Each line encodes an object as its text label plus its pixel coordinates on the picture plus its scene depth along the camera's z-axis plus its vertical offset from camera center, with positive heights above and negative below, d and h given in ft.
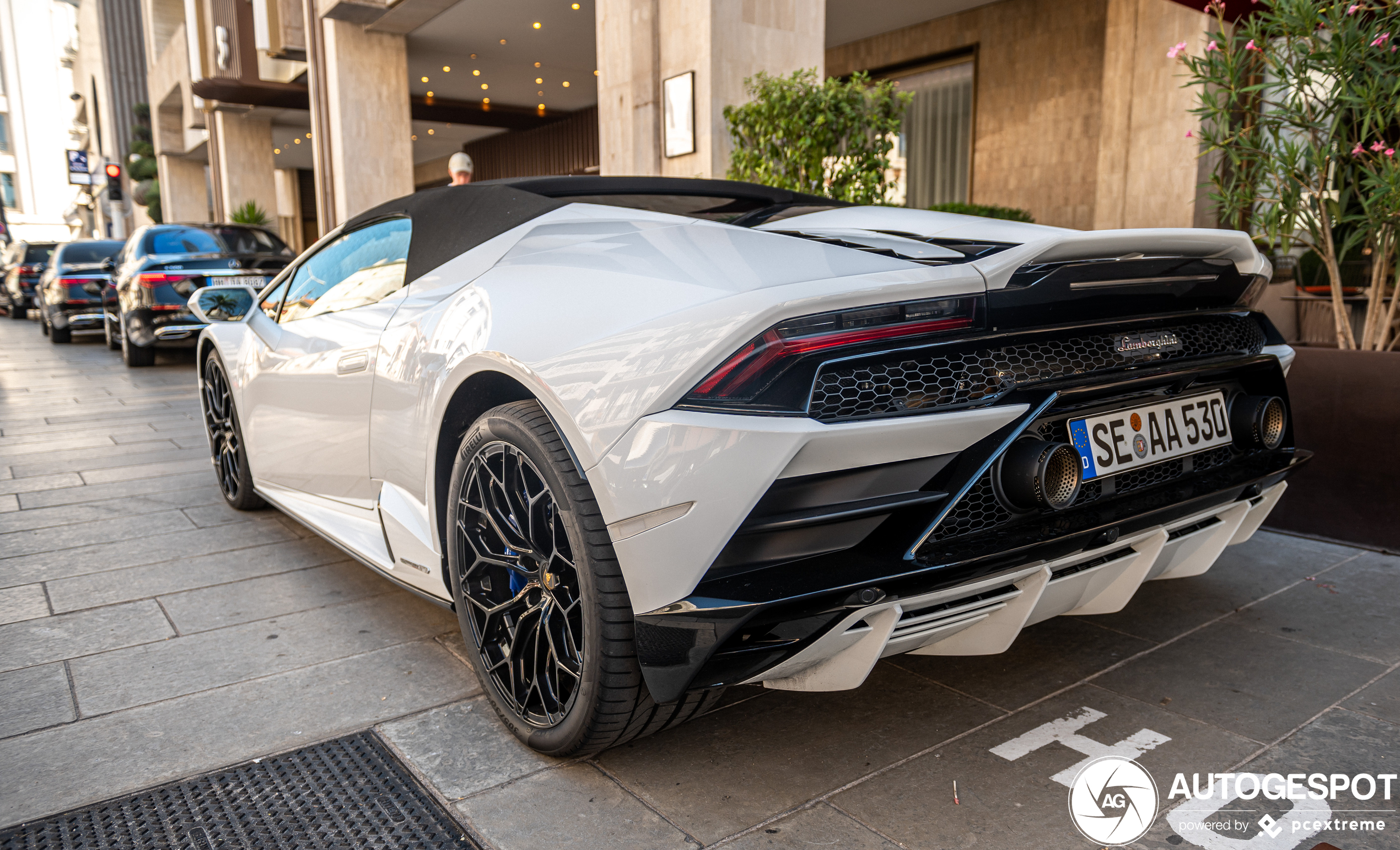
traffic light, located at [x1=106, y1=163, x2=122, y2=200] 89.20 +8.61
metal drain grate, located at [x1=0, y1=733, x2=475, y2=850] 5.57 -3.42
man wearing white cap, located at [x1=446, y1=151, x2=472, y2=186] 20.63 +2.21
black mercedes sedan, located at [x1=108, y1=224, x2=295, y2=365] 31.71 -0.13
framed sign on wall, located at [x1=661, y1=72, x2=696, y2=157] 24.57 +4.08
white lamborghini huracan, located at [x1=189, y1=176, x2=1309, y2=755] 5.03 -1.06
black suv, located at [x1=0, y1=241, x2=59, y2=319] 69.56 -0.01
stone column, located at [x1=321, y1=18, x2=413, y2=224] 46.75 +7.67
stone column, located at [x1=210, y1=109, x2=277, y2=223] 74.13 +8.56
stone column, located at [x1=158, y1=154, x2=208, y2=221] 104.68 +9.11
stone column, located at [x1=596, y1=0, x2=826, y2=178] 24.22 +5.62
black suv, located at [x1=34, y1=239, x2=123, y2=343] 45.91 -1.06
